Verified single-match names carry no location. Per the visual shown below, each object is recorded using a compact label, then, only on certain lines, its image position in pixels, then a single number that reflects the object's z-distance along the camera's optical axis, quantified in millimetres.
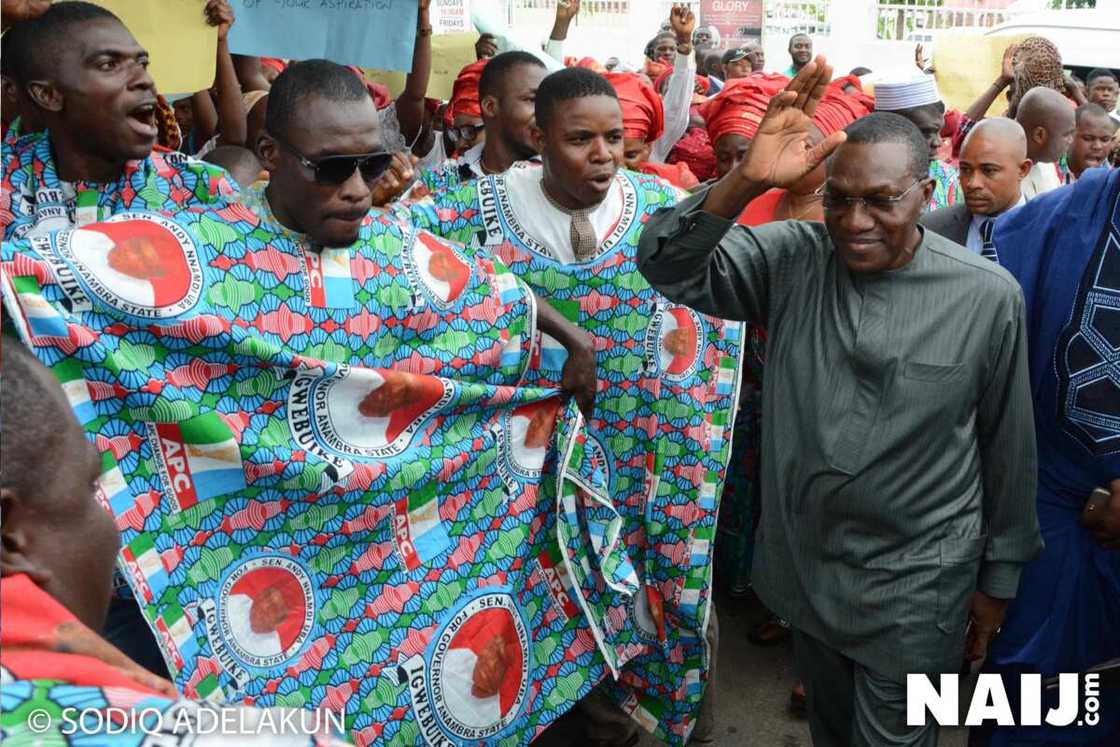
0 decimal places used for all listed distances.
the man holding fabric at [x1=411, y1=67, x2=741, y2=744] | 3676
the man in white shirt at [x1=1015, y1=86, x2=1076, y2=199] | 5426
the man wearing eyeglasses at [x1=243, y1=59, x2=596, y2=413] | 2949
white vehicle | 14156
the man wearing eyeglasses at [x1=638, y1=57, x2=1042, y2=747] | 2744
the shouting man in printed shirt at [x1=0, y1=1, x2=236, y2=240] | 3111
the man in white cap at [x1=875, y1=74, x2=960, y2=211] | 4879
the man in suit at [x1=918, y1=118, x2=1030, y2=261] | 4188
